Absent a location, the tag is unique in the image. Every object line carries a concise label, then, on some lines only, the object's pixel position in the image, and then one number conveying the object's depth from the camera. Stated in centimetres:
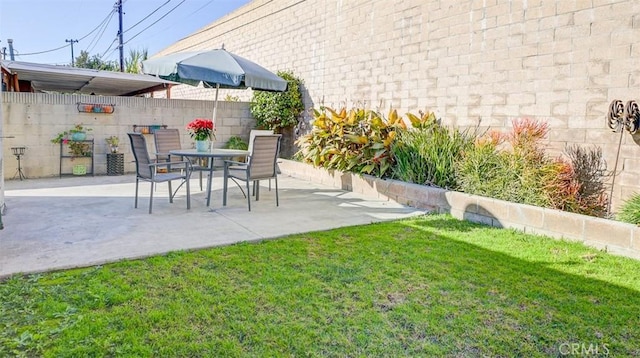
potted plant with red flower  591
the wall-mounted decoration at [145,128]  870
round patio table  552
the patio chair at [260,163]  540
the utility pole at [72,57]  3085
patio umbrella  595
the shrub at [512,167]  474
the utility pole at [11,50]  2543
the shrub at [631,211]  397
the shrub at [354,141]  668
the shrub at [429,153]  575
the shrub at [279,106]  968
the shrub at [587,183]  458
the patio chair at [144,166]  508
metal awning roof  920
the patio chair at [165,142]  661
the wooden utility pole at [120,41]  1953
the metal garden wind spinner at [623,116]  434
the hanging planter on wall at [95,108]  807
